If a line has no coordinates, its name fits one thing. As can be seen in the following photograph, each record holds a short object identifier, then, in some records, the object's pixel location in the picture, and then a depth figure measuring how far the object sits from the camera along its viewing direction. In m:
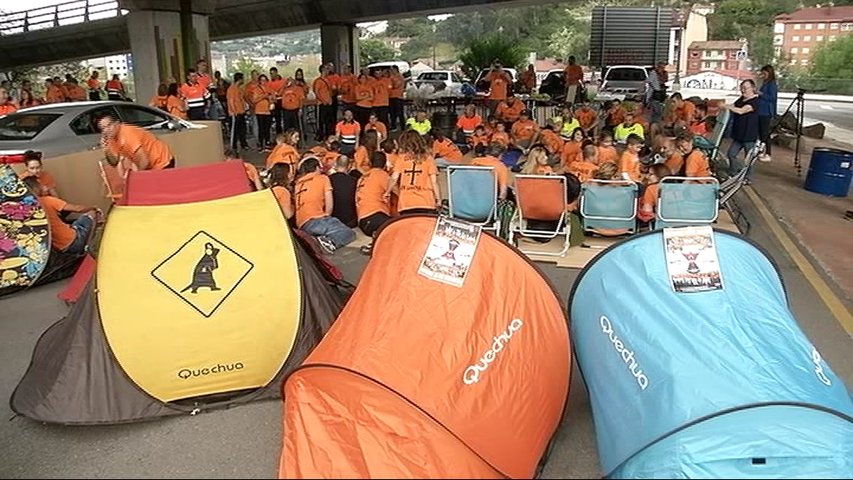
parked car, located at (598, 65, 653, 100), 23.28
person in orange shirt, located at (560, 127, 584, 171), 10.59
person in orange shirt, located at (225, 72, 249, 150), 15.69
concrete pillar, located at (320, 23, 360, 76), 28.78
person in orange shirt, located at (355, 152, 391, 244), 8.27
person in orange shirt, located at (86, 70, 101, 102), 22.00
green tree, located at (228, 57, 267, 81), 50.56
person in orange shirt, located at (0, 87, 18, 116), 13.05
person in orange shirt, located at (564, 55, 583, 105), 21.12
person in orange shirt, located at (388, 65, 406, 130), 18.64
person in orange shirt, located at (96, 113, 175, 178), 8.37
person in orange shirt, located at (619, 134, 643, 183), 8.68
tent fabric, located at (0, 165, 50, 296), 6.75
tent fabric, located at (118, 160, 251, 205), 4.91
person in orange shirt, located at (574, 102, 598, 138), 14.62
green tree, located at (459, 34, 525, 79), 28.12
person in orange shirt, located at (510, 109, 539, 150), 13.37
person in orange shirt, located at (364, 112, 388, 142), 12.65
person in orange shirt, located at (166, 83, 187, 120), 14.41
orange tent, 3.34
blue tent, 3.14
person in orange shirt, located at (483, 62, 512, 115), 18.36
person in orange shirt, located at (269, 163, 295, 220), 7.78
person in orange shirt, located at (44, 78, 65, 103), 18.23
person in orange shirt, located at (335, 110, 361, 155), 12.59
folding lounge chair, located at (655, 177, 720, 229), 7.58
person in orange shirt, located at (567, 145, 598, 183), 8.93
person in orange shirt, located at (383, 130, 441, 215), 8.02
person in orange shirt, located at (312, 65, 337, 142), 17.23
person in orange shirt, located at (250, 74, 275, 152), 15.95
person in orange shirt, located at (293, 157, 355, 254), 8.12
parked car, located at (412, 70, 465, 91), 26.75
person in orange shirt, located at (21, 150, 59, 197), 7.69
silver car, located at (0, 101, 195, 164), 10.10
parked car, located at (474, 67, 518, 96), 22.38
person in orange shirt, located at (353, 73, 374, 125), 17.14
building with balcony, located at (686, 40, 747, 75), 67.75
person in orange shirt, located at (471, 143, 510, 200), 8.12
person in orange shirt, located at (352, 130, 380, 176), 9.72
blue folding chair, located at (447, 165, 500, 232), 7.88
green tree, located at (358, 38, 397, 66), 55.19
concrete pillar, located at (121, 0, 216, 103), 19.31
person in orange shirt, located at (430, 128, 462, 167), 11.66
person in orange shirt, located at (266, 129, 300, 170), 9.84
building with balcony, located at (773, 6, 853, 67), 69.62
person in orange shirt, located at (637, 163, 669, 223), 8.18
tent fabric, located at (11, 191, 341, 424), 4.20
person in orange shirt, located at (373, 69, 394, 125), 17.39
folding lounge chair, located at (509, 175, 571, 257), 7.74
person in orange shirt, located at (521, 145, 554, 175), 8.84
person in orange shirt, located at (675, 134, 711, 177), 8.58
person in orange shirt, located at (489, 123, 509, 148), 12.15
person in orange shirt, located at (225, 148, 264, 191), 7.73
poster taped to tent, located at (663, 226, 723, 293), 3.79
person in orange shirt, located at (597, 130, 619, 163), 9.61
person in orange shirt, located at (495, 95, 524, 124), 15.06
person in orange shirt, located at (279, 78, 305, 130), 16.20
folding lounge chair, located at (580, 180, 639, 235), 7.84
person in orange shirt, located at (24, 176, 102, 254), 7.19
